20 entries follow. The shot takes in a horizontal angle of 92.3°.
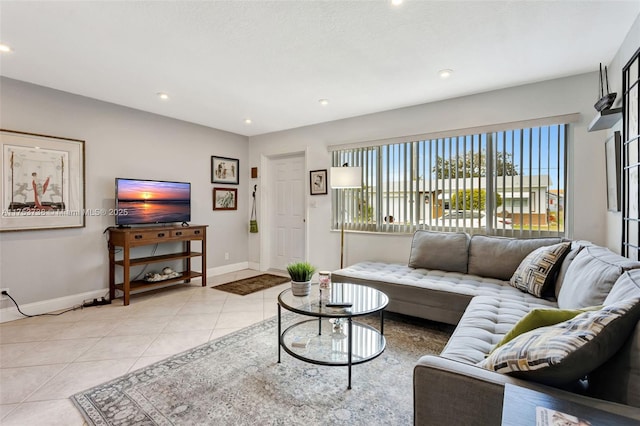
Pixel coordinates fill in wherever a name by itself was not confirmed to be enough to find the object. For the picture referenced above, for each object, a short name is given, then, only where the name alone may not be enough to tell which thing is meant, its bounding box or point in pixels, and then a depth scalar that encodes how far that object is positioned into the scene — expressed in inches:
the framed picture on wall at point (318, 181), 180.7
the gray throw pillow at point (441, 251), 125.1
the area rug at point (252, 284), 161.6
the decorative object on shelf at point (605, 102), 83.2
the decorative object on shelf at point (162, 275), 153.1
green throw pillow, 45.7
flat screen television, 144.0
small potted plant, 91.2
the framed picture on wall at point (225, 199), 196.1
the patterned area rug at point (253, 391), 64.7
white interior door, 198.2
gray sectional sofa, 37.4
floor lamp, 147.3
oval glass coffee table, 78.5
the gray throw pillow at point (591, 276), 59.3
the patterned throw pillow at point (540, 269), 91.9
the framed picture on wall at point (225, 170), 194.9
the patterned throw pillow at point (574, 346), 36.0
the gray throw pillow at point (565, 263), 88.1
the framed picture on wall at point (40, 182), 118.5
